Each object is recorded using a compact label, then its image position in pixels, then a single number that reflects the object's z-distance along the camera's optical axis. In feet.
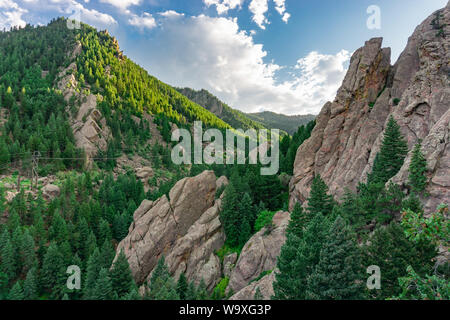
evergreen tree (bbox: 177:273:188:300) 86.89
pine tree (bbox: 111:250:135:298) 97.25
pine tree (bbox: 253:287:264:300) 61.30
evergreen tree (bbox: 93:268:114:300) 86.22
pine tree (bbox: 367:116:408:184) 81.15
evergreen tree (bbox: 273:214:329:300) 55.37
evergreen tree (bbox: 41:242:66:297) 142.92
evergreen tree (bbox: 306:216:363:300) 46.06
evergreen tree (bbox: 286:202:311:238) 82.38
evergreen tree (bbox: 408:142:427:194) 63.46
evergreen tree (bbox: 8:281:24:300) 123.13
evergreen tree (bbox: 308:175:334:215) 87.66
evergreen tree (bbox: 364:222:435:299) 45.32
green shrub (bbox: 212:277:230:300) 95.42
